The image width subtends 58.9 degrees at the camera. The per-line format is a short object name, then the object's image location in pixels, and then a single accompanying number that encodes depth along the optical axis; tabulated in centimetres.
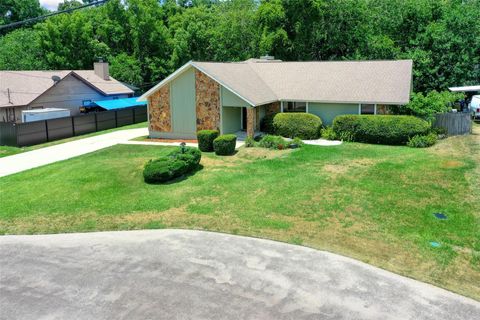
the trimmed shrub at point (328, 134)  2583
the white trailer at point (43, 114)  2858
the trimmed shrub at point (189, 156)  1858
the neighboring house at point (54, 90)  3030
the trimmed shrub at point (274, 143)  2356
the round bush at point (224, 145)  2195
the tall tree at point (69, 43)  4888
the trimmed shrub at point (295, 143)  2365
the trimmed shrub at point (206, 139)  2295
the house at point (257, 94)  2569
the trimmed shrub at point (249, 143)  2419
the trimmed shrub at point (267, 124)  2740
